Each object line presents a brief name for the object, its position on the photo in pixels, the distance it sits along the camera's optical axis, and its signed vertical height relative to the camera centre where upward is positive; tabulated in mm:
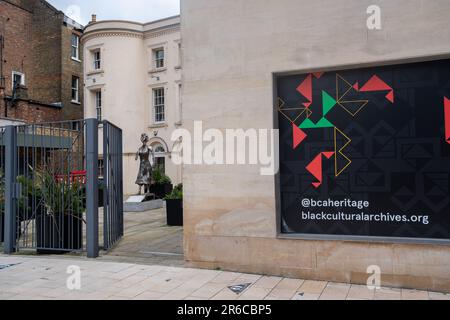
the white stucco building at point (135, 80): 24859 +5437
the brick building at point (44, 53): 26750 +7918
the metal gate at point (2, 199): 8369 -677
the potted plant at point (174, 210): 11023 -1253
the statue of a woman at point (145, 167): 16953 -82
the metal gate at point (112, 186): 7641 -408
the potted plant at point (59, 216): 7504 -936
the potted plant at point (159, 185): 18859 -984
